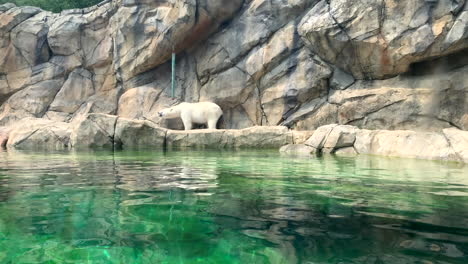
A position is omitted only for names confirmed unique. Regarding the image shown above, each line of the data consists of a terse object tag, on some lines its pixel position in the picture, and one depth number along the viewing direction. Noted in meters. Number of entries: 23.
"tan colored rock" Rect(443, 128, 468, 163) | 7.84
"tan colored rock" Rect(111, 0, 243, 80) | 15.30
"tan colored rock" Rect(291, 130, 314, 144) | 11.73
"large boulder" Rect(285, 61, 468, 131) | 11.67
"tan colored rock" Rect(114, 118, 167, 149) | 12.05
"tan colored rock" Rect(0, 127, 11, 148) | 13.18
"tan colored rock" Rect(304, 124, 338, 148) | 10.49
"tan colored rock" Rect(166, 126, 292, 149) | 12.11
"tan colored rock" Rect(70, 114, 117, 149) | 11.85
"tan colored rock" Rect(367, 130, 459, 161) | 8.40
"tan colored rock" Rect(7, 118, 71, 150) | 12.36
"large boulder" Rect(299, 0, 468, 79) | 11.16
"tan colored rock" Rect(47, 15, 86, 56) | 17.73
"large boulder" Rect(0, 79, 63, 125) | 17.75
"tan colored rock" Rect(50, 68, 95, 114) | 17.81
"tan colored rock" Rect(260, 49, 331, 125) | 14.01
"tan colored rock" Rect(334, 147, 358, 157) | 9.98
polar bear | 14.80
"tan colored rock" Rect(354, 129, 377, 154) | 10.04
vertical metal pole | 16.20
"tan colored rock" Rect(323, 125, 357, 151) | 10.36
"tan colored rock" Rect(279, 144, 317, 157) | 9.87
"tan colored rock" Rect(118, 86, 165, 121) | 16.59
